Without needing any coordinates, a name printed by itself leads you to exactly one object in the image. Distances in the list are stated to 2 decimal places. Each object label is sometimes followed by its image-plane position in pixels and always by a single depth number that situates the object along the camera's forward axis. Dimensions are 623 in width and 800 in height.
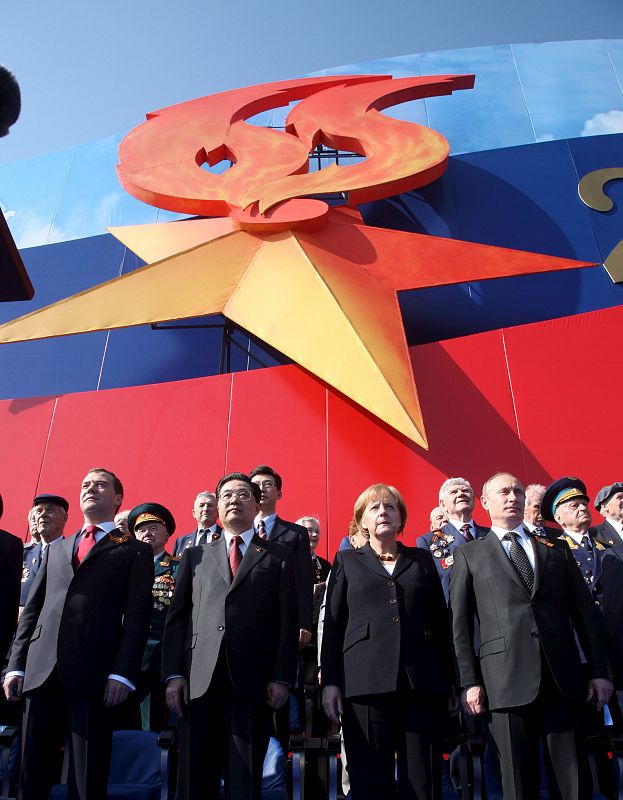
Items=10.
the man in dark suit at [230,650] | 2.58
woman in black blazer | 2.52
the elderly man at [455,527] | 3.91
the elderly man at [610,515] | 3.69
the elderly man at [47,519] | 4.10
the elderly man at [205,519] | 4.51
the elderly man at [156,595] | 3.42
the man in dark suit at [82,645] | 2.62
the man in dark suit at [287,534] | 3.56
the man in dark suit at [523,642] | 2.47
